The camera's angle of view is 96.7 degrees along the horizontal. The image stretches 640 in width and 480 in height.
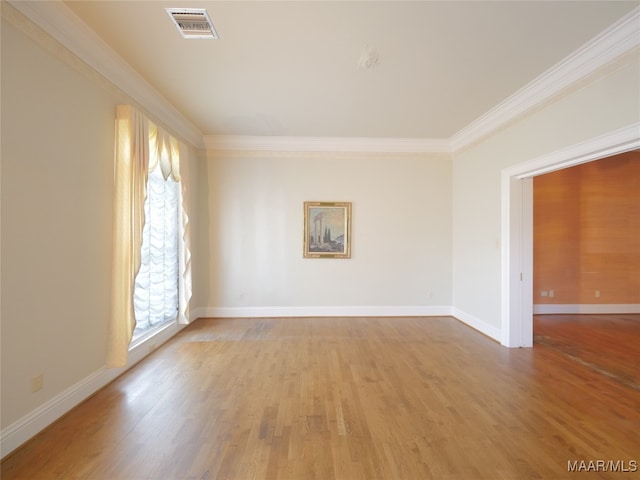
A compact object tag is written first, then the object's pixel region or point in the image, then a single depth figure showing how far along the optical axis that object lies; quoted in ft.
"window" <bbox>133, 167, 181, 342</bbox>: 11.75
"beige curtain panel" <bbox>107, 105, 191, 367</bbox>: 9.32
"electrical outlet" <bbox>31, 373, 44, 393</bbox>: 6.79
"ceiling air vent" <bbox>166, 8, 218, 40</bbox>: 7.25
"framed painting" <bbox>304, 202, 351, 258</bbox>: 17.20
